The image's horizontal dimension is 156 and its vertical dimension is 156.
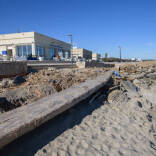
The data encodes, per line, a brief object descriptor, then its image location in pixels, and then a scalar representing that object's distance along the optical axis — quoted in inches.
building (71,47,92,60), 1455.5
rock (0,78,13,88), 184.9
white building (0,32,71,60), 793.6
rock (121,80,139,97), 211.2
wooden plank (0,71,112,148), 71.6
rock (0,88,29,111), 137.8
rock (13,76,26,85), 195.2
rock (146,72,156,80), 347.0
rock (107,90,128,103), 171.6
